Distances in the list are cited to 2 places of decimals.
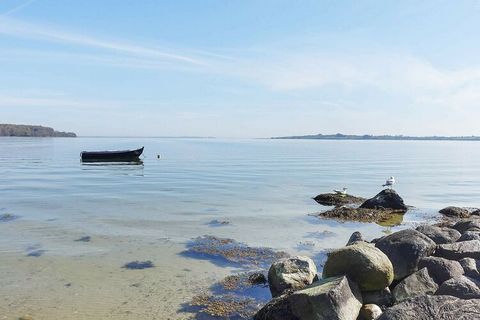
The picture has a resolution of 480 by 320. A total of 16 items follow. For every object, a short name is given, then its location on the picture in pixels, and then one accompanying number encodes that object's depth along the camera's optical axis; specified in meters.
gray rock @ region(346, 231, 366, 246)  13.25
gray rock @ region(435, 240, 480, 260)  10.74
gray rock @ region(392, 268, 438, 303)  9.06
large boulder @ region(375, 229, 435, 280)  10.16
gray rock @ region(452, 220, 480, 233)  14.34
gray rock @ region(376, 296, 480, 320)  6.93
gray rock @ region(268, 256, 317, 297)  10.02
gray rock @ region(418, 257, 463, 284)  9.55
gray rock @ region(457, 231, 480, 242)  12.27
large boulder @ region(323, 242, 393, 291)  9.15
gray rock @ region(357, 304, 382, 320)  8.43
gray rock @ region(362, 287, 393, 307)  9.20
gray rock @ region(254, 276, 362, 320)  7.95
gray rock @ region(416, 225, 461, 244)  12.73
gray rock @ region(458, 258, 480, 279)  9.61
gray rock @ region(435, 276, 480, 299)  7.97
